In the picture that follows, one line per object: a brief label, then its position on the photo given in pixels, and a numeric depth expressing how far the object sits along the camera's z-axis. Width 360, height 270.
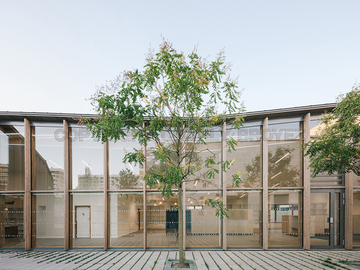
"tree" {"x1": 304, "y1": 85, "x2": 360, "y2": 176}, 7.47
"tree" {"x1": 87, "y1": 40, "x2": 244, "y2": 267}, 6.32
